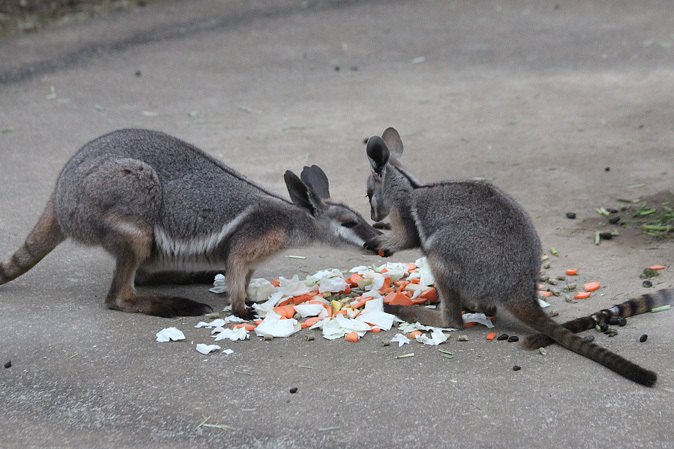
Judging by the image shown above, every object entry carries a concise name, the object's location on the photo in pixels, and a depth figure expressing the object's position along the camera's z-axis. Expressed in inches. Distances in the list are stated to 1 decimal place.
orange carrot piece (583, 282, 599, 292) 400.2
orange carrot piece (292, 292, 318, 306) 402.6
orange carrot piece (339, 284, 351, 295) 416.2
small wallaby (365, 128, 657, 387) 343.6
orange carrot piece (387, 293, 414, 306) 395.5
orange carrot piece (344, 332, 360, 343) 356.5
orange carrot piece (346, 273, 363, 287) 425.4
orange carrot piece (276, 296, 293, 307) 402.9
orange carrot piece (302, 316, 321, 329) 375.9
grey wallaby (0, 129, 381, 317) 379.9
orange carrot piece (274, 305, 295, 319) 382.3
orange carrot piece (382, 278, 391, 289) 417.8
